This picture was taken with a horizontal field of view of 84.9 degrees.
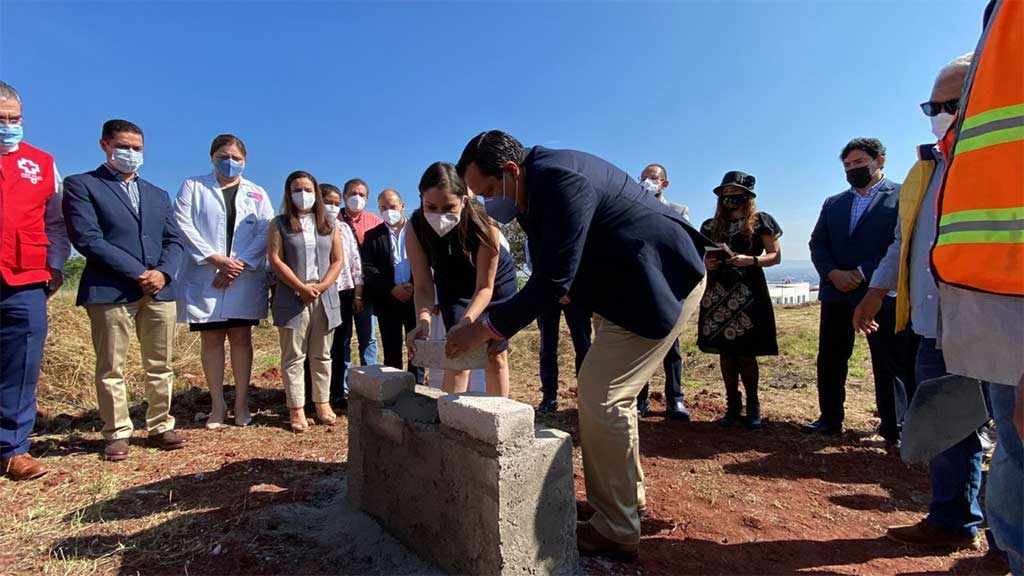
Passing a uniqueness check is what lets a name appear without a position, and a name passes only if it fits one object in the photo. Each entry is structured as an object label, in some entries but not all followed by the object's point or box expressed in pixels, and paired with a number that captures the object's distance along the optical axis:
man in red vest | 3.43
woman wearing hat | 4.41
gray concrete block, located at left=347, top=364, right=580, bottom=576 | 2.02
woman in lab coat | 4.38
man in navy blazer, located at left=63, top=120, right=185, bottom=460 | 3.75
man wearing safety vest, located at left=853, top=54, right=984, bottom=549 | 2.51
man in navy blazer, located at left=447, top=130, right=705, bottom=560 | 2.33
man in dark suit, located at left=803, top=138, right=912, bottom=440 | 4.04
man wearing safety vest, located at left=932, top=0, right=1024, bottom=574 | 1.21
